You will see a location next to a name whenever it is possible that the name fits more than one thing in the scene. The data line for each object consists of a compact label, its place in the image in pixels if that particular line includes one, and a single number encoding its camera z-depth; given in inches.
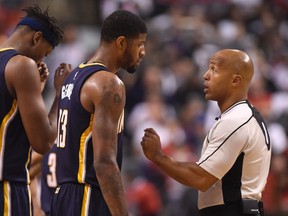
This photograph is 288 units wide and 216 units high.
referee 490.3
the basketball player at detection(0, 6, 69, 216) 467.2
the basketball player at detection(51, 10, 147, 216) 452.1
